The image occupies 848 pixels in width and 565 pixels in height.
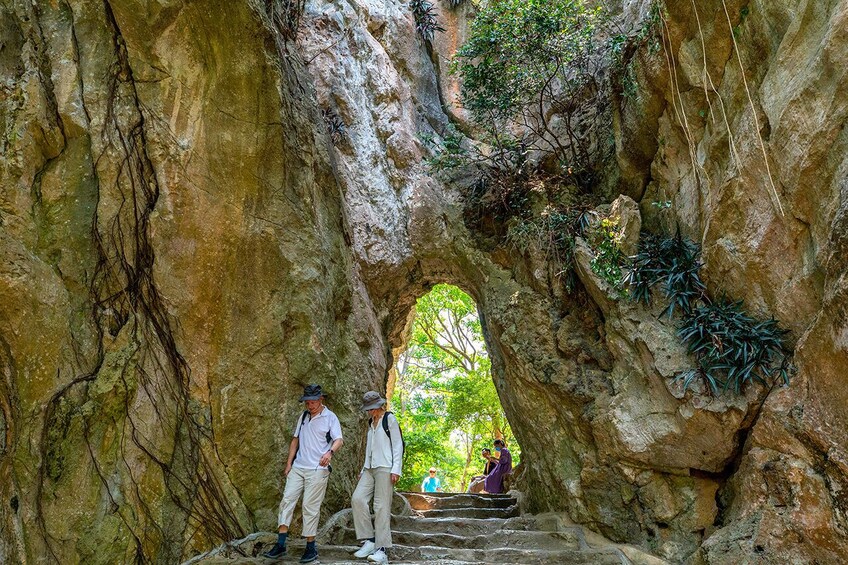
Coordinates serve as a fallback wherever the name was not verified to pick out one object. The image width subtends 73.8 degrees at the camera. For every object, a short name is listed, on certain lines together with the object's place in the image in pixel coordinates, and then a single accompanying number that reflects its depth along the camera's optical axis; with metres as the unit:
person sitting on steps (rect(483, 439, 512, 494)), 10.92
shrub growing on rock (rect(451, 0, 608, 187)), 8.80
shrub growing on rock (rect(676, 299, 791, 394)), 5.38
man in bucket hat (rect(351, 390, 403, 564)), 5.33
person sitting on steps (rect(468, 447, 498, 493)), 11.38
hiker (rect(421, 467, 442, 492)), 12.38
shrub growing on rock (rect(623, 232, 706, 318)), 6.26
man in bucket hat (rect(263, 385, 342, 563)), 5.22
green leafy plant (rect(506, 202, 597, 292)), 7.51
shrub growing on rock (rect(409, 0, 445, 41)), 12.97
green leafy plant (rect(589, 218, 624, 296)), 6.77
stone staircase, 5.62
